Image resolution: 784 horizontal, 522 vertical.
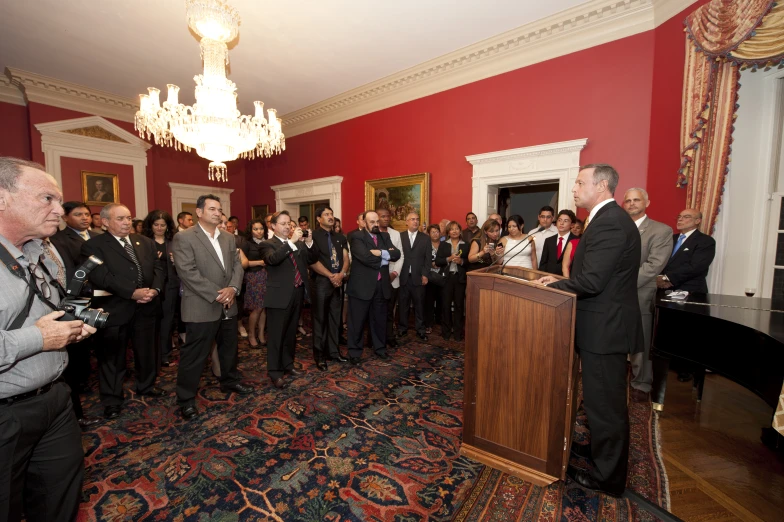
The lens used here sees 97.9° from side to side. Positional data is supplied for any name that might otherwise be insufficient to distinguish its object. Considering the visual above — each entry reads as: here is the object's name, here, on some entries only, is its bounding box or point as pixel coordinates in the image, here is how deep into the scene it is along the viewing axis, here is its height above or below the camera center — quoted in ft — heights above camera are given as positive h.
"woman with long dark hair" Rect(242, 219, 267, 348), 15.02 -2.63
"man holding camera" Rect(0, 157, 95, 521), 3.97 -1.68
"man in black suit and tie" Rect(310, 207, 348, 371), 12.51 -1.94
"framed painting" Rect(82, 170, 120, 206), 24.47 +3.11
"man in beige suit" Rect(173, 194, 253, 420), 9.12 -1.54
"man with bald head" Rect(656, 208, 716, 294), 11.08 -0.57
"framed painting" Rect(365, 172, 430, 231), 21.31 +2.66
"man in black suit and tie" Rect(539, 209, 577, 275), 13.73 -0.15
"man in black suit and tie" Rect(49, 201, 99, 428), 8.96 -0.72
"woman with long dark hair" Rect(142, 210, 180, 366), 13.29 -1.45
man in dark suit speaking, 6.15 -1.50
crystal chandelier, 13.58 +5.29
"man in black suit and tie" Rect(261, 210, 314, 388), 10.88 -1.68
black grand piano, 6.24 -2.11
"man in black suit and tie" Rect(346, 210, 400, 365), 12.79 -1.55
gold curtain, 9.58 +5.18
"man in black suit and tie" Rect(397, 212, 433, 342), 15.94 -1.42
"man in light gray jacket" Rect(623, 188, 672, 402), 10.33 -0.65
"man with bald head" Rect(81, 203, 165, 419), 9.16 -1.67
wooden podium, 6.39 -2.73
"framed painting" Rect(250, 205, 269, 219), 33.47 +2.26
